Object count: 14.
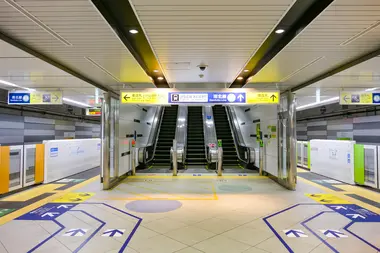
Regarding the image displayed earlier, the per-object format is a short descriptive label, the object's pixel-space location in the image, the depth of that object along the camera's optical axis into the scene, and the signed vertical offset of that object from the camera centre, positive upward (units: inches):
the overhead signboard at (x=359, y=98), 290.5 +42.3
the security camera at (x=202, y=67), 202.2 +57.1
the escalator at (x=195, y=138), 455.5 -11.6
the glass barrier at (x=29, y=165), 278.4 -38.2
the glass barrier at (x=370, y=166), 272.1 -39.1
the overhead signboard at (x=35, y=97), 296.0 +45.0
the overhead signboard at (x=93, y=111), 505.5 +46.9
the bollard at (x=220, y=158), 355.6 -38.7
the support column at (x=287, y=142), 278.2 -11.2
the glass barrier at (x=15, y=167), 256.5 -38.1
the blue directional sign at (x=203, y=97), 247.4 +37.2
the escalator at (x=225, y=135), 460.6 -5.2
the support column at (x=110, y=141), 277.7 -9.7
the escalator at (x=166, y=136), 458.8 -8.3
